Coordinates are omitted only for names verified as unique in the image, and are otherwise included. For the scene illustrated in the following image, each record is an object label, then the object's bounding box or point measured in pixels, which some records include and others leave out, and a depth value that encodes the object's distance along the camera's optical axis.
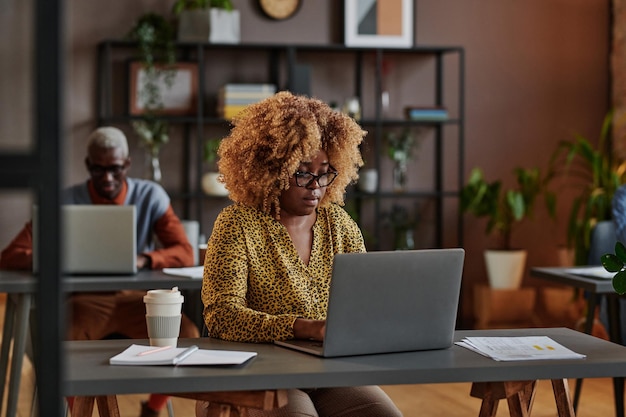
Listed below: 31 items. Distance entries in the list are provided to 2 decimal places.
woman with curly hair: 2.46
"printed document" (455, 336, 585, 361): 2.20
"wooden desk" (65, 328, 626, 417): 1.96
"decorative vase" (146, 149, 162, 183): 6.11
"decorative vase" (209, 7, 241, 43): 6.08
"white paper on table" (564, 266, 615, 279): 3.77
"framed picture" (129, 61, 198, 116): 6.16
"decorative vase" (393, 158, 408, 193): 6.46
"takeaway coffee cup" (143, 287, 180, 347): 2.32
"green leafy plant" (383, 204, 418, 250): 6.46
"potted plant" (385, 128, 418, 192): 6.40
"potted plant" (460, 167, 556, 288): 6.24
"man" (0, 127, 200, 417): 3.95
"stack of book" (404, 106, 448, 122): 6.30
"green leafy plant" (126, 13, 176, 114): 6.02
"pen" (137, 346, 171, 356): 2.18
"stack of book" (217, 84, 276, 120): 6.07
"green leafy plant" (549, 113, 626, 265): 5.84
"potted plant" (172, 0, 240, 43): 6.09
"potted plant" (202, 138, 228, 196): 6.12
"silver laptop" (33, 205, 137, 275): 3.63
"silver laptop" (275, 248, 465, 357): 2.14
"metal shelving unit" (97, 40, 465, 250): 6.16
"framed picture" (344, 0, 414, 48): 6.36
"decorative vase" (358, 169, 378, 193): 6.35
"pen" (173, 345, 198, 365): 2.09
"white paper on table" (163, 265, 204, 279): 3.61
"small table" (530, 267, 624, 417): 3.72
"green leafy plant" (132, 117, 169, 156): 6.04
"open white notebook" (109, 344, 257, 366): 2.08
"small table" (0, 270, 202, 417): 3.46
